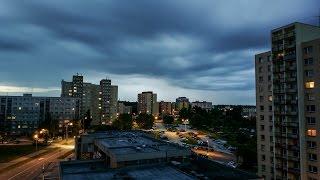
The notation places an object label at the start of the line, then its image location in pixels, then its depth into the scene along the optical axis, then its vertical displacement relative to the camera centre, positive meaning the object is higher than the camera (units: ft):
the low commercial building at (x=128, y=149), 130.23 -31.16
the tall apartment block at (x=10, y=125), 471.19 -49.11
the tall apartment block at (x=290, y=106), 154.68 -2.25
